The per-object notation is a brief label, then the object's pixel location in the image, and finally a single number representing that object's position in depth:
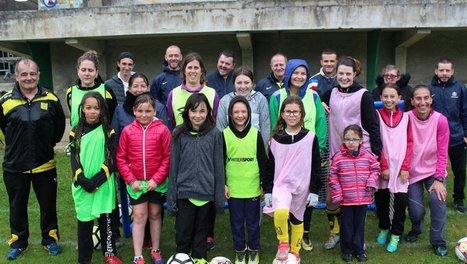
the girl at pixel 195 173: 3.74
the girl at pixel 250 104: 4.18
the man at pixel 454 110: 5.25
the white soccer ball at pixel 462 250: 3.96
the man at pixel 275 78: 4.73
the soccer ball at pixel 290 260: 3.79
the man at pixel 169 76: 5.11
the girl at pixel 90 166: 3.78
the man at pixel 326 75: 4.99
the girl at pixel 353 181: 3.93
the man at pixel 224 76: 4.97
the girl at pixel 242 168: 3.83
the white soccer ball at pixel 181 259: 3.60
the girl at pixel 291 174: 3.81
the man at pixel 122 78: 4.74
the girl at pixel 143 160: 3.81
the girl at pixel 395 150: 4.17
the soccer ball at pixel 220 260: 3.73
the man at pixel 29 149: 4.09
